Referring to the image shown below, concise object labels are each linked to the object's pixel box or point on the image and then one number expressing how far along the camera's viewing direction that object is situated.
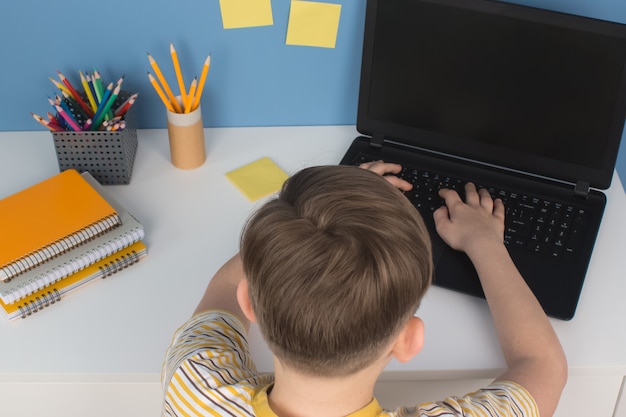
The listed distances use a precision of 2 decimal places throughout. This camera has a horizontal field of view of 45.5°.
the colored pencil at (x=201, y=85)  1.16
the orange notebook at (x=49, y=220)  1.02
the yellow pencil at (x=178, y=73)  1.16
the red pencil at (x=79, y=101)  1.20
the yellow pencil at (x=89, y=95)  1.20
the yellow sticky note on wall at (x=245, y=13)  1.21
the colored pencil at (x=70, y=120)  1.16
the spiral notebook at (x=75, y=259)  1.00
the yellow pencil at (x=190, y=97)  1.18
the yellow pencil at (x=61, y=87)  1.18
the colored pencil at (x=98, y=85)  1.19
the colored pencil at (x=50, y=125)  1.15
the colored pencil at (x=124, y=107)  1.19
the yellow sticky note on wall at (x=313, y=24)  1.23
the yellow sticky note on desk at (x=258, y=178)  1.22
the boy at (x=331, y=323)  0.68
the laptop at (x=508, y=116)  1.08
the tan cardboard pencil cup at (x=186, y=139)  1.20
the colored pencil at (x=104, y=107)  1.18
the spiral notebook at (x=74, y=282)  1.00
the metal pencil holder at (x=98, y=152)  1.17
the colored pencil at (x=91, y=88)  1.21
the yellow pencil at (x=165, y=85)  1.17
